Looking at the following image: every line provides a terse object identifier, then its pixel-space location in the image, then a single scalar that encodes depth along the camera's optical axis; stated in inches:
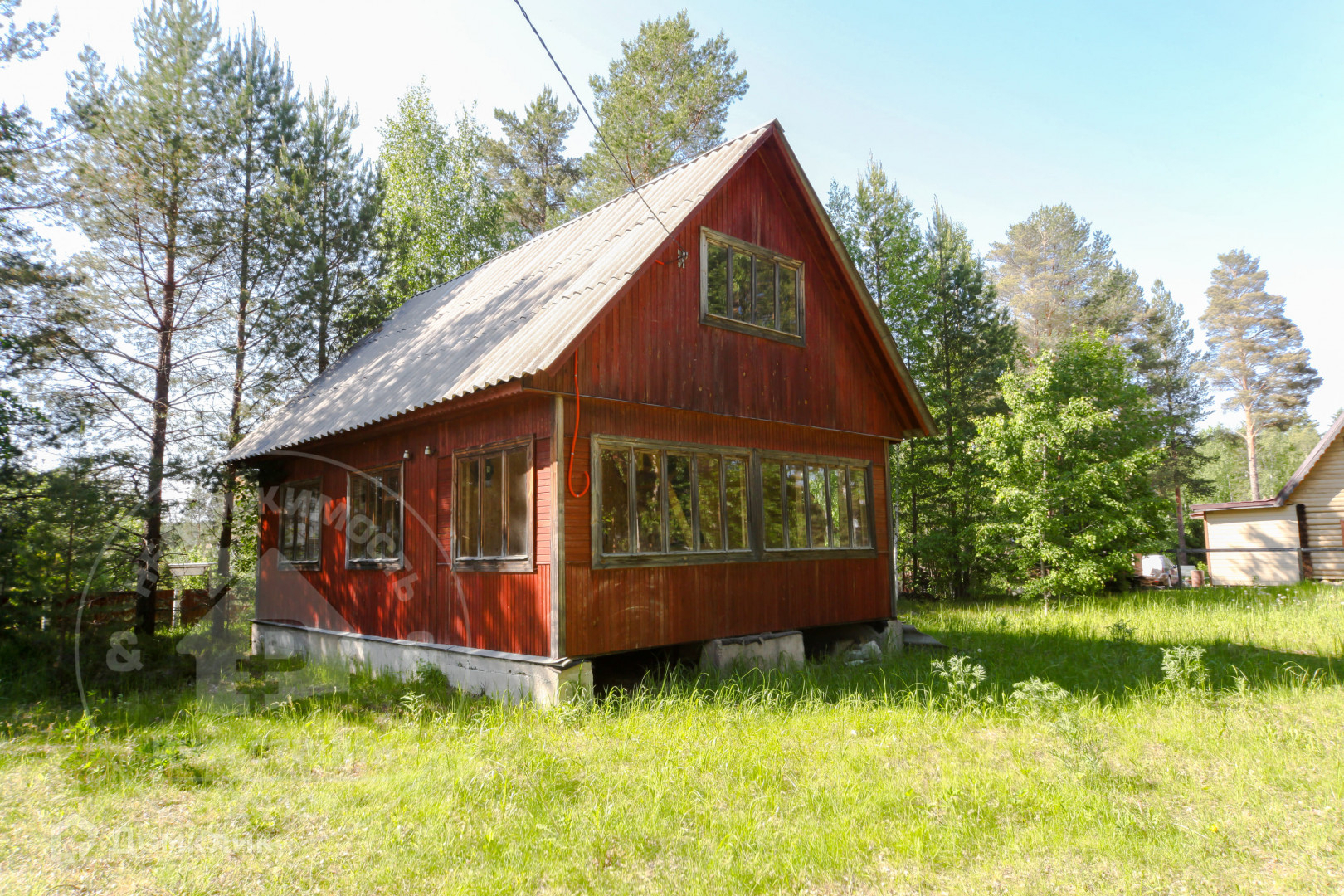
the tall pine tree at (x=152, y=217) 574.9
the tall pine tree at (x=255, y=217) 675.4
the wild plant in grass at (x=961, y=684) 314.6
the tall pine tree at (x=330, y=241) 724.7
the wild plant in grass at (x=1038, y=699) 297.8
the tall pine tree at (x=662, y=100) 1049.5
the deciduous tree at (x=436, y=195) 1128.2
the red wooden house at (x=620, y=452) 343.9
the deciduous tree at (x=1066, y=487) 733.9
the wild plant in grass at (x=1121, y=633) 479.8
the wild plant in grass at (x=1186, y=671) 327.3
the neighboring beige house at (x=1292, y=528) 927.0
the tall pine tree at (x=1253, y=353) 1632.6
